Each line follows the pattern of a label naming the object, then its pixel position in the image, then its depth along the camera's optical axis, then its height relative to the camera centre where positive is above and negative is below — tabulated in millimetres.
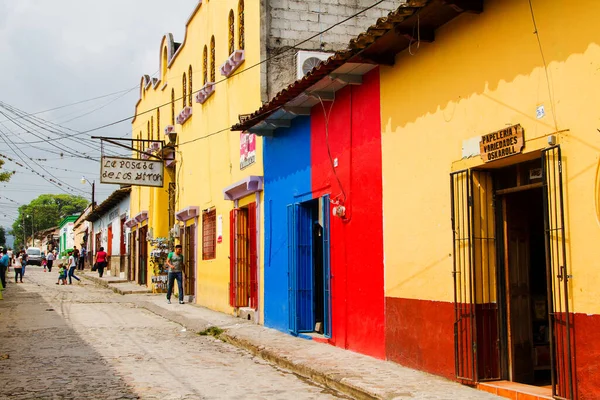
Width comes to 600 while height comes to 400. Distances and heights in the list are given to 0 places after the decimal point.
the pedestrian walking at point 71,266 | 33166 -441
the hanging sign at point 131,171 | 21781 +2568
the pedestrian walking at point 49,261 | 48688 -289
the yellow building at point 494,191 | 6141 +602
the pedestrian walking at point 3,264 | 26859 -244
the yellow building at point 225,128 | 14719 +3247
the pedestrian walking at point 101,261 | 36281 -259
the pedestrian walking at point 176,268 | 20156 -367
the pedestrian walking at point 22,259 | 35531 -104
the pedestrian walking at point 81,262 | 49550 -404
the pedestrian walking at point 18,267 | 33625 -451
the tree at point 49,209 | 120812 +7890
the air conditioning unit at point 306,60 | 14641 +3871
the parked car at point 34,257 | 61647 -11
